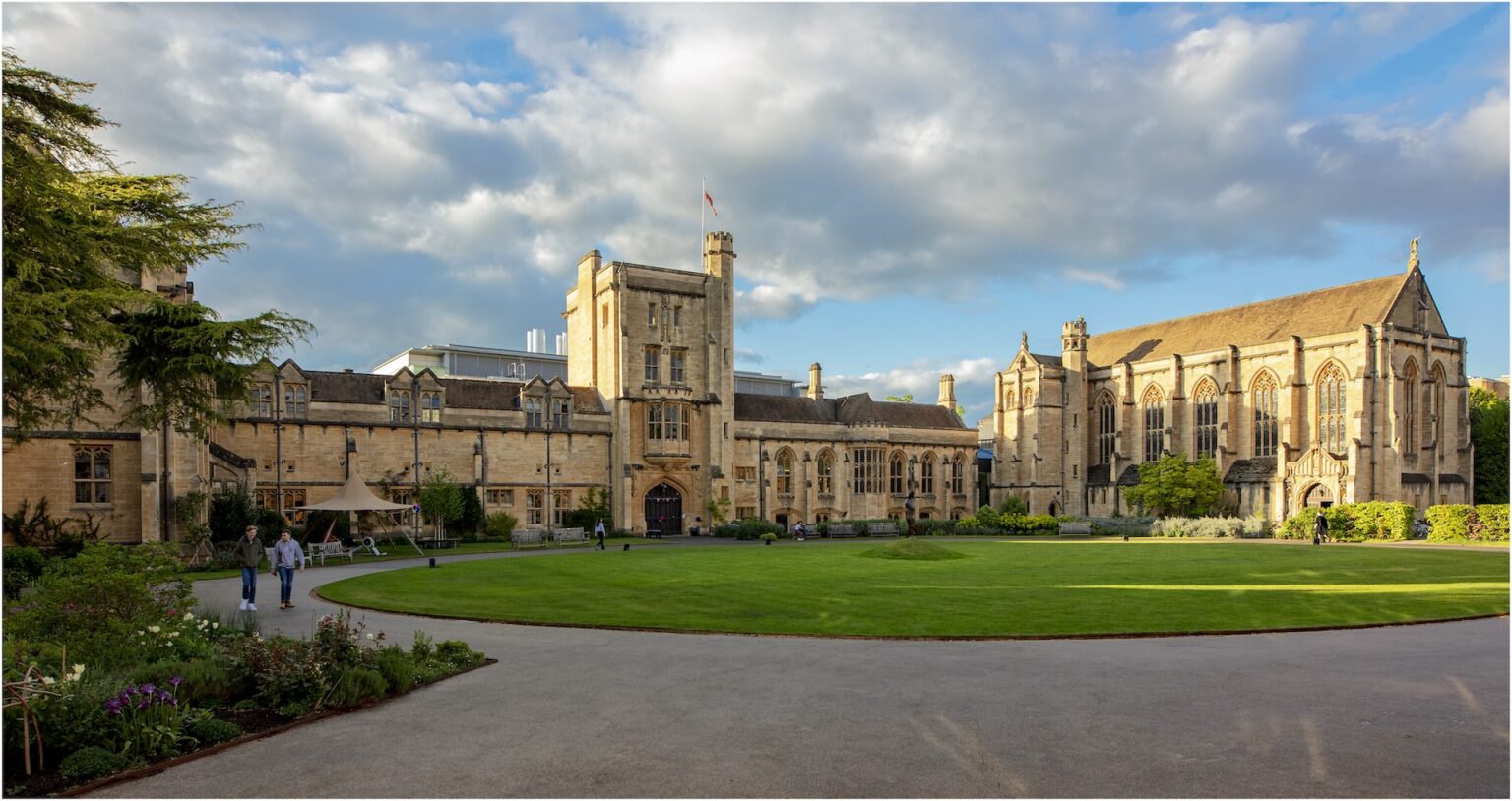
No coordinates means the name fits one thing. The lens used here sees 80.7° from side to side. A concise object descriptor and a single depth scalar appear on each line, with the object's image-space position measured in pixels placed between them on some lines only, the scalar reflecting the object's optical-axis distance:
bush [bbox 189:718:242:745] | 8.71
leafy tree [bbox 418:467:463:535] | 43.72
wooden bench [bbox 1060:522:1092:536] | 50.62
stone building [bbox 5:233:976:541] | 41.88
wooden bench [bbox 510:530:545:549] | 40.38
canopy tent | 36.03
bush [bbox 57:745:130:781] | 7.75
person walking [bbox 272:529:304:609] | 18.67
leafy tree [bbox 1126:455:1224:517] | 55.62
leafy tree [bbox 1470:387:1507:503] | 62.91
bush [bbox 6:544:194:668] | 10.64
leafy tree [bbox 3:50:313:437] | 13.41
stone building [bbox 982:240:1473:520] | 50.69
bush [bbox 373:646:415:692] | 10.65
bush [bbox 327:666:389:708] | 9.95
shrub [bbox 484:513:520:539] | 46.12
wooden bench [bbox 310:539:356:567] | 32.40
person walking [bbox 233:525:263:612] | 17.70
